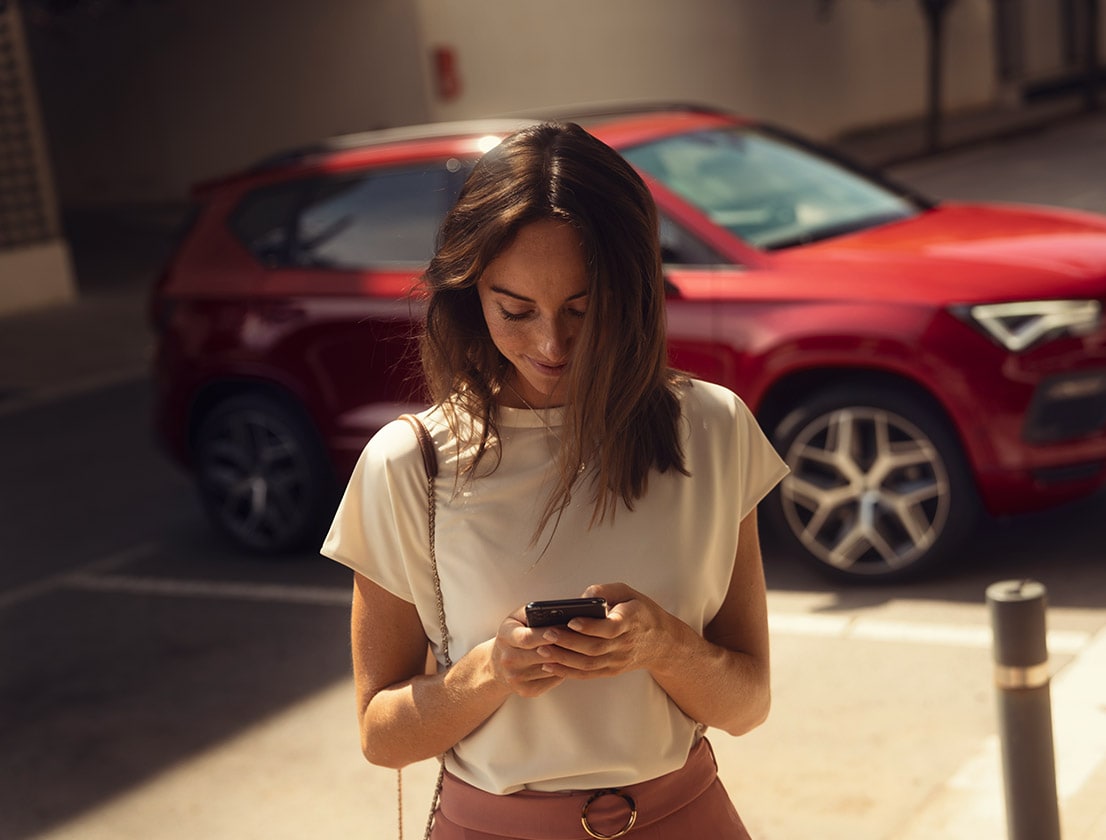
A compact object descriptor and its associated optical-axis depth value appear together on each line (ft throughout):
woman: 6.47
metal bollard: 10.31
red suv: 18.21
